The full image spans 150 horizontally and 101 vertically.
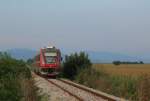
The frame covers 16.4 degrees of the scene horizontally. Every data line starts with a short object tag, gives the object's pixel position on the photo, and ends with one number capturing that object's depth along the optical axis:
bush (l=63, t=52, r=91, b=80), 53.53
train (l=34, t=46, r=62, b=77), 54.84
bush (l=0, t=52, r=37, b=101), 16.61
